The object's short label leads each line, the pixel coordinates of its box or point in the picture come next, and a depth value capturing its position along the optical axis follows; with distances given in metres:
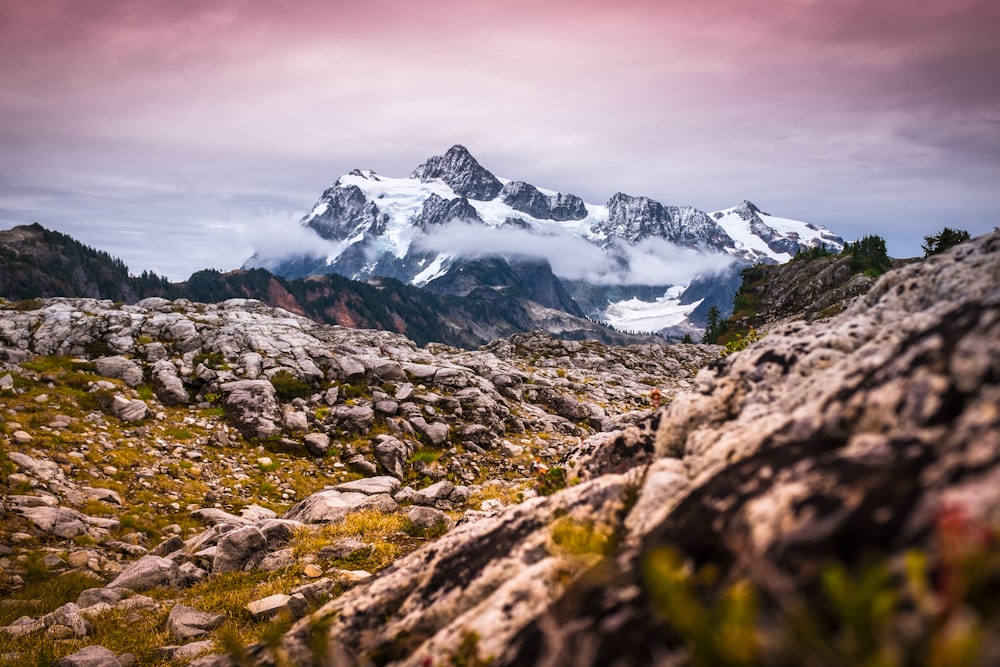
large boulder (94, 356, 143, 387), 25.19
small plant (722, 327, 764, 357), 11.03
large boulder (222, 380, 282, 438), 23.12
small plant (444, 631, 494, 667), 4.38
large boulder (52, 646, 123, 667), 8.40
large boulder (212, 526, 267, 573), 12.53
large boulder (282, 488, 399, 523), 15.53
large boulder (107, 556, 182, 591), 11.86
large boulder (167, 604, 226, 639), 9.60
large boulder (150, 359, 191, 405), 24.50
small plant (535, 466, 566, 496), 8.96
